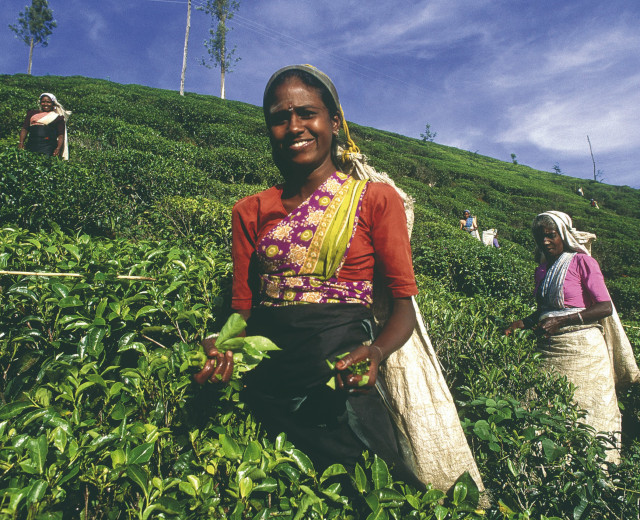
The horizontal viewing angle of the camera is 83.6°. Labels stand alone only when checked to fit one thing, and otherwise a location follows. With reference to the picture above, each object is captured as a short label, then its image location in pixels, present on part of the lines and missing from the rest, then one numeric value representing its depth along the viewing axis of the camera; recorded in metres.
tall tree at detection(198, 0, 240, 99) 36.27
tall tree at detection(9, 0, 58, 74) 40.25
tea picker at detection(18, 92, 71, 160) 5.99
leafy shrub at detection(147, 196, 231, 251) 4.34
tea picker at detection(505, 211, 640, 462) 2.61
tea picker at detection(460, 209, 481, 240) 13.07
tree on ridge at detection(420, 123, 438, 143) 53.50
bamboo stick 1.52
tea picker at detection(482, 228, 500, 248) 12.19
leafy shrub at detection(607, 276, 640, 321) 9.89
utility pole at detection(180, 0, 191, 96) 31.73
